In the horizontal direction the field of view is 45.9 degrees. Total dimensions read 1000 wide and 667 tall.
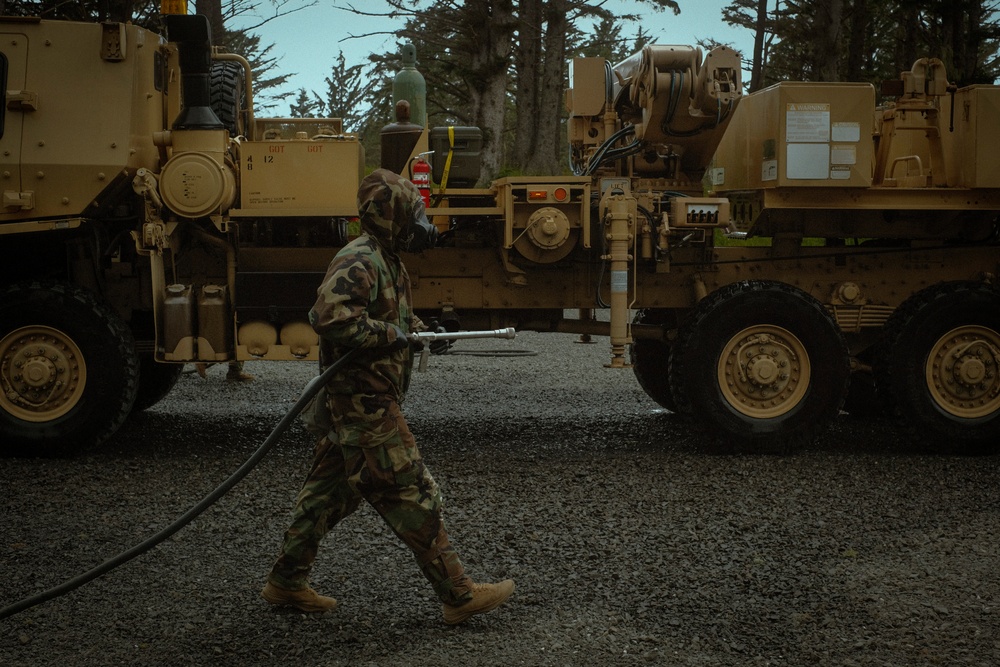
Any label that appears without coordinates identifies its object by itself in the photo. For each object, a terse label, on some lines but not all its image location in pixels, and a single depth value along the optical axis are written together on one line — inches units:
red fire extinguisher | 327.0
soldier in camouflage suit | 185.3
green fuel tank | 379.6
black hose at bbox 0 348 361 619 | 177.3
